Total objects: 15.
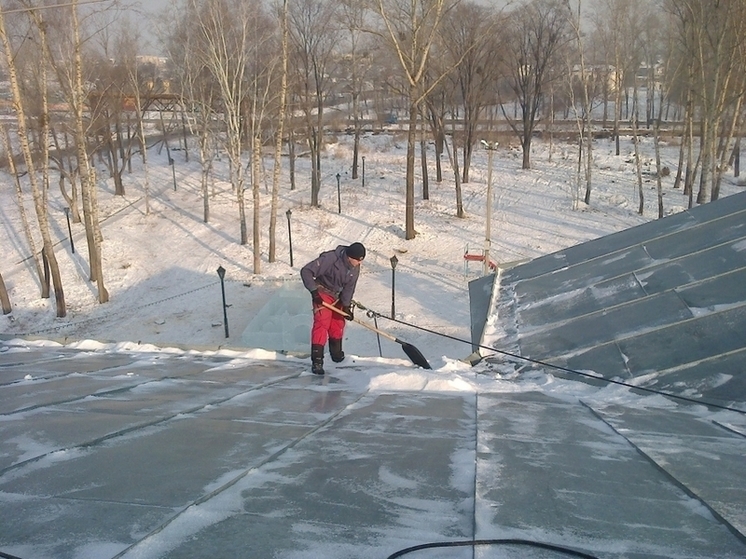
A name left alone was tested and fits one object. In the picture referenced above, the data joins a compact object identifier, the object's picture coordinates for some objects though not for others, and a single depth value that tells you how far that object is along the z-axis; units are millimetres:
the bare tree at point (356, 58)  24891
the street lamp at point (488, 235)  17977
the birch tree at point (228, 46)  20547
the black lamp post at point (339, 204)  27766
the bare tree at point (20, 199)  19422
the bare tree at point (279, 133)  18812
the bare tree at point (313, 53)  28219
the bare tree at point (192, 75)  24469
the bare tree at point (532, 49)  32062
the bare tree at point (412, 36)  19859
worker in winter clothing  6410
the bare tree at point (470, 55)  26375
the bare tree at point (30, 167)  15602
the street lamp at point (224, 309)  15848
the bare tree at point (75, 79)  17297
